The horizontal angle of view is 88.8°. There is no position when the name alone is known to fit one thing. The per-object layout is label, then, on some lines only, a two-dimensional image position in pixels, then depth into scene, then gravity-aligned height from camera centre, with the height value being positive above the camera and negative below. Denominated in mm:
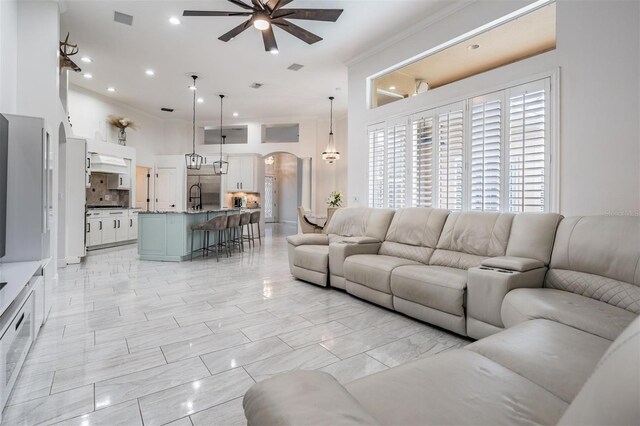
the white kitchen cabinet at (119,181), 8438 +703
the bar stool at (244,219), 7328 -224
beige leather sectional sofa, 831 -592
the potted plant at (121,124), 8562 +2213
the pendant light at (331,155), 8852 +1506
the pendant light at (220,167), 8902 +1222
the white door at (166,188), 9984 +626
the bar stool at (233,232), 6880 -548
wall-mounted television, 2424 +220
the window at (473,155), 3455 +717
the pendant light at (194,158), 7143 +1162
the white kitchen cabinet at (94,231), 7074 -517
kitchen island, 6082 -509
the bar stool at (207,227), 6315 -355
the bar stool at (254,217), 7828 -203
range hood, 7461 +1038
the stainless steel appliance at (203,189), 10461 +642
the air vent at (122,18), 4648 +2757
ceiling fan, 3705 +2267
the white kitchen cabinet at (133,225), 8391 -444
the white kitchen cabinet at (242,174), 10227 +1104
